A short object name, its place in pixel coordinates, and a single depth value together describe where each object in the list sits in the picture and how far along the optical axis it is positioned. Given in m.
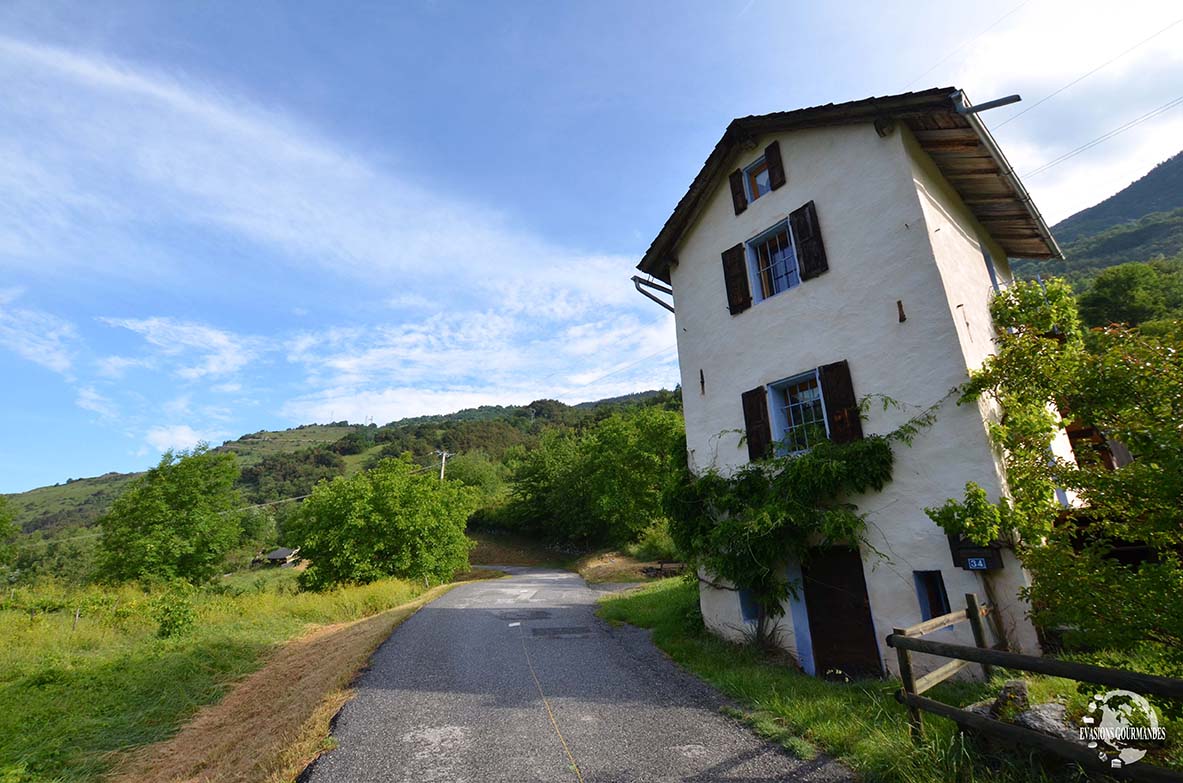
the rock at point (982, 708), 3.94
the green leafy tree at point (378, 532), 21.09
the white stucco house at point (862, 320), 6.56
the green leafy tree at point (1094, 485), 3.96
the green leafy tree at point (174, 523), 22.09
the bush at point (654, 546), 24.33
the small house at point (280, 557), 58.61
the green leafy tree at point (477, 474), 60.91
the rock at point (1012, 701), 3.82
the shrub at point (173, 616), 12.46
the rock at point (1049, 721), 3.47
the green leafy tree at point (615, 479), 29.88
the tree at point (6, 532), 21.36
